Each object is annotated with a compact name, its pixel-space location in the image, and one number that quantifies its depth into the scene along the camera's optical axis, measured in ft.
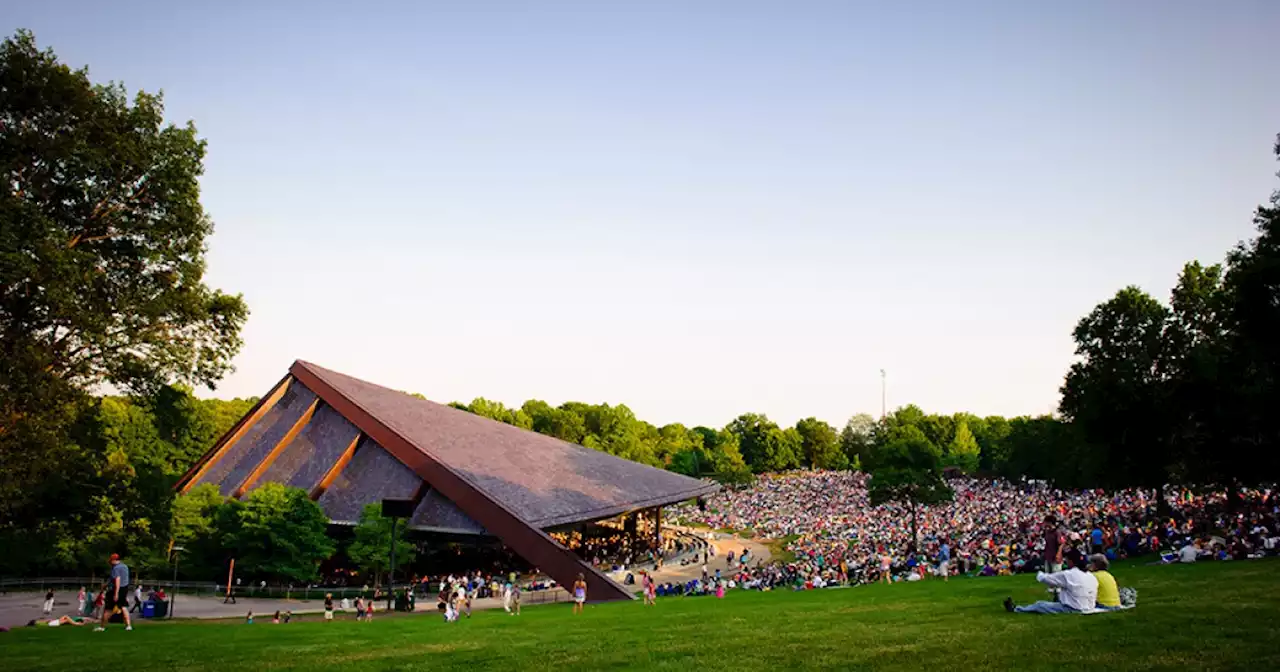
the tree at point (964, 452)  420.36
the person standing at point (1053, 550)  51.26
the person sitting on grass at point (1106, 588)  35.47
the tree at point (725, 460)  338.69
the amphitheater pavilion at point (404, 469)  97.35
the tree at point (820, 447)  469.57
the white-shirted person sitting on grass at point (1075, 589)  34.71
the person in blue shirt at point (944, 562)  78.79
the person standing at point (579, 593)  70.69
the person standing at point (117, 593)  51.70
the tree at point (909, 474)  139.44
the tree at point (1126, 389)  107.55
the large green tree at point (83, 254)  69.05
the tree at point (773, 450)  449.48
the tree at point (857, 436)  473.67
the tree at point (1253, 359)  72.59
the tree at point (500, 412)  304.50
